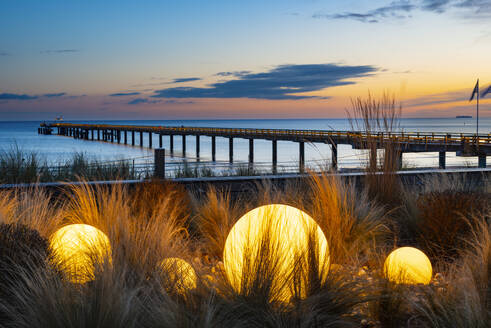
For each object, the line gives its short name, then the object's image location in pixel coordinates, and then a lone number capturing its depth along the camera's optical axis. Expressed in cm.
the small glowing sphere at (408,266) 400
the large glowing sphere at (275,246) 321
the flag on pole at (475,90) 3348
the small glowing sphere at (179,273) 318
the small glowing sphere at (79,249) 354
